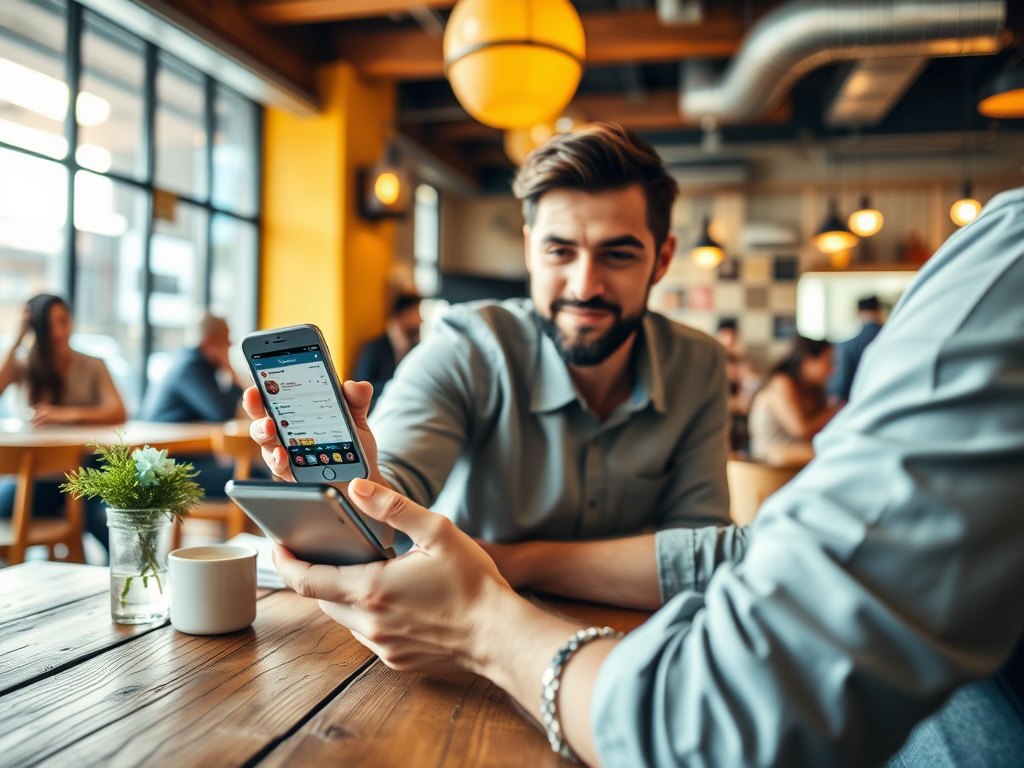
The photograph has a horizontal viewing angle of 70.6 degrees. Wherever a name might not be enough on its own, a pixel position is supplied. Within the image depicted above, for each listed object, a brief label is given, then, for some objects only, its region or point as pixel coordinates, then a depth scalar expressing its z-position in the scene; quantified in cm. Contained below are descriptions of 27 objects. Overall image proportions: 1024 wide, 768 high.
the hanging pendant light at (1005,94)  385
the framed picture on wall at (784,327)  820
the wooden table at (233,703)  63
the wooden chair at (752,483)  220
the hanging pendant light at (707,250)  701
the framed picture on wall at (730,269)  837
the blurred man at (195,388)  410
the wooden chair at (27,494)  246
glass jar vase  94
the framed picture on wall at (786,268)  822
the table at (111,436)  264
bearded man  143
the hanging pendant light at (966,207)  615
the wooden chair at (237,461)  333
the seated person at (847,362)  609
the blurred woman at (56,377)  345
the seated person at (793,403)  400
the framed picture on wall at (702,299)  845
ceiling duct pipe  386
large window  386
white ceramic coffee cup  90
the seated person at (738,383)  538
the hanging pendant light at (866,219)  664
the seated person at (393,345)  573
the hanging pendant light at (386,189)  570
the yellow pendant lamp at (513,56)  212
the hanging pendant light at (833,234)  649
